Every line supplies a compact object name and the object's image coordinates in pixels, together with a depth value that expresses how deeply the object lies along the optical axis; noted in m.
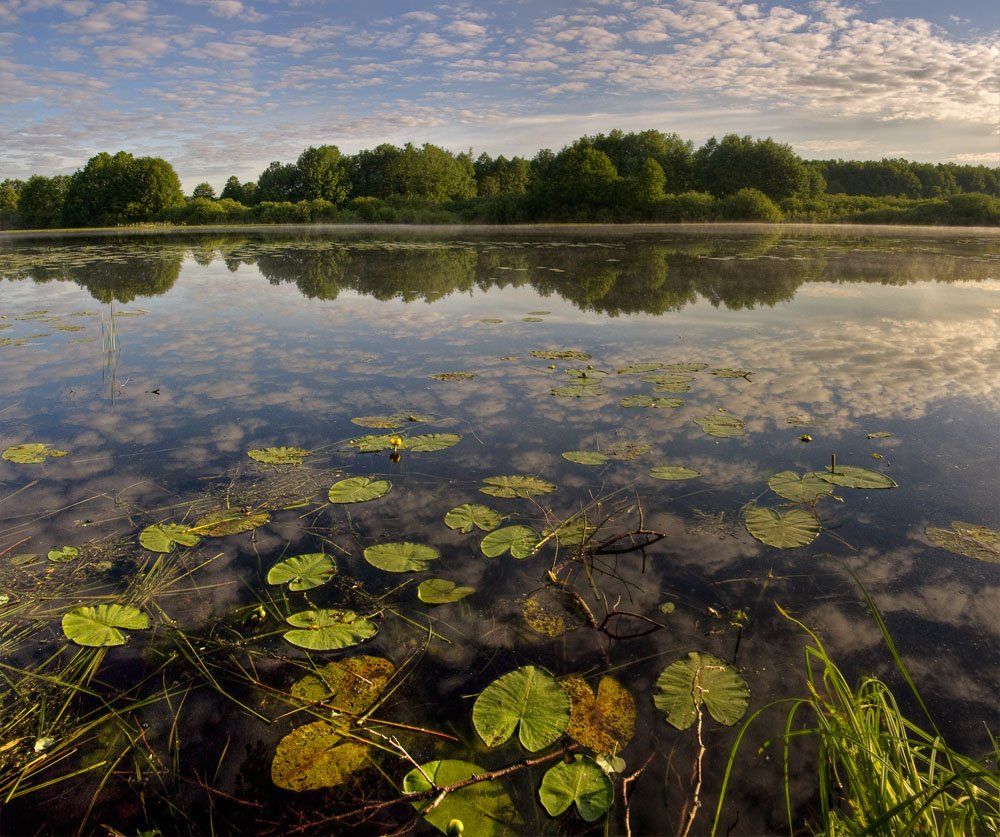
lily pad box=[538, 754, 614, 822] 1.41
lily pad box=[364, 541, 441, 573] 2.38
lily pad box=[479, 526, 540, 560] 2.47
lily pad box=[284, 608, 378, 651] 1.97
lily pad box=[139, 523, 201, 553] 2.52
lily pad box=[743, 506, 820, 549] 2.55
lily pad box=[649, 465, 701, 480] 3.14
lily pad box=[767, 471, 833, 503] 2.94
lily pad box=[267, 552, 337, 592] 2.28
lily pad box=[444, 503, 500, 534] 2.69
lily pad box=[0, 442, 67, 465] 3.37
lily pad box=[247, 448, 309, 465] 3.35
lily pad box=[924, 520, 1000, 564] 2.46
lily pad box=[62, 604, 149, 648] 1.96
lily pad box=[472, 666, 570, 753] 1.59
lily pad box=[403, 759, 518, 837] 1.38
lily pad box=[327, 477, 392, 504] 2.93
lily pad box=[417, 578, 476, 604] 2.20
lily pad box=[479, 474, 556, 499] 2.99
